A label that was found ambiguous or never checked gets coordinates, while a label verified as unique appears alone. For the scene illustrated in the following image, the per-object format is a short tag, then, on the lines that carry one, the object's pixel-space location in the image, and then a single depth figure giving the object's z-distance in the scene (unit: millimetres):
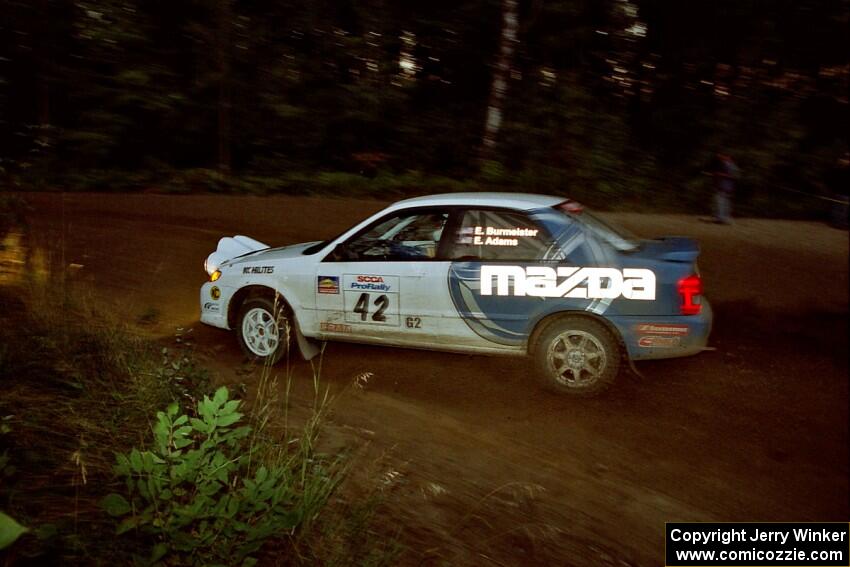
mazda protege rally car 5809
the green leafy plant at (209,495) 3277
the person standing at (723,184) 12406
